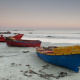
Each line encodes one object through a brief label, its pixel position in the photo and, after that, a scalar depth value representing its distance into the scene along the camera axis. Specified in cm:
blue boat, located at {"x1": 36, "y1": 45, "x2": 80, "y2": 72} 592
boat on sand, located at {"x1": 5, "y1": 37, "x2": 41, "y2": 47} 1563
